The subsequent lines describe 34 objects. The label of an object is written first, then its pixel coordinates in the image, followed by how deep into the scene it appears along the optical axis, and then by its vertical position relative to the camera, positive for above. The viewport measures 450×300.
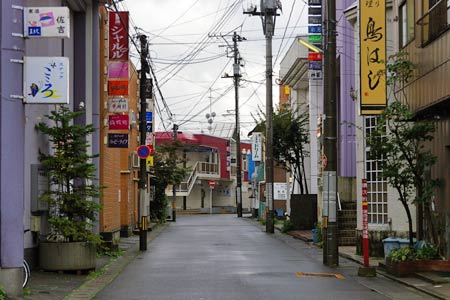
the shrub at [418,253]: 15.64 -1.69
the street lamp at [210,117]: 87.90 +7.42
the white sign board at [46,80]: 12.05 +1.65
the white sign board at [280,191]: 55.88 -1.10
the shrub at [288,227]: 34.56 -2.40
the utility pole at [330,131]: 18.55 +1.18
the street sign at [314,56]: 31.83 +5.35
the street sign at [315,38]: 31.20 +6.04
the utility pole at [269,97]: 35.50 +3.97
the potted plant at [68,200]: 15.76 -0.50
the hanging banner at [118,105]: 22.83 +2.30
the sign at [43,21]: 11.97 +2.62
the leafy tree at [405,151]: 15.66 +0.58
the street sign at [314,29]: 31.05 +6.41
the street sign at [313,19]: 30.78 +6.75
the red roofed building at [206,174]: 74.88 +0.34
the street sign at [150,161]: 36.76 +0.84
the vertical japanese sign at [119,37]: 22.38 +4.38
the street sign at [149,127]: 37.77 +2.67
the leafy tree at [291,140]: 37.59 +1.93
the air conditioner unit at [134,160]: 32.97 +0.81
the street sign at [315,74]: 32.92 +4.71
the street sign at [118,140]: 23.25 +1.22
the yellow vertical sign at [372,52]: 18.38 +3.17
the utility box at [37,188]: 15.92 -0.23
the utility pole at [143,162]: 23.72 +0.52
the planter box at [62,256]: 15.71 -1.71
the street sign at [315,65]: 32.25 +5.03
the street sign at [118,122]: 23.03 +1.78
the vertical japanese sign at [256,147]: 55.47 +2.36
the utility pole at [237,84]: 59.03 +7.69
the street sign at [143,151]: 23.55 +0.86
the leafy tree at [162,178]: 46.03 -0.05
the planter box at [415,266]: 15.23 -1.93
